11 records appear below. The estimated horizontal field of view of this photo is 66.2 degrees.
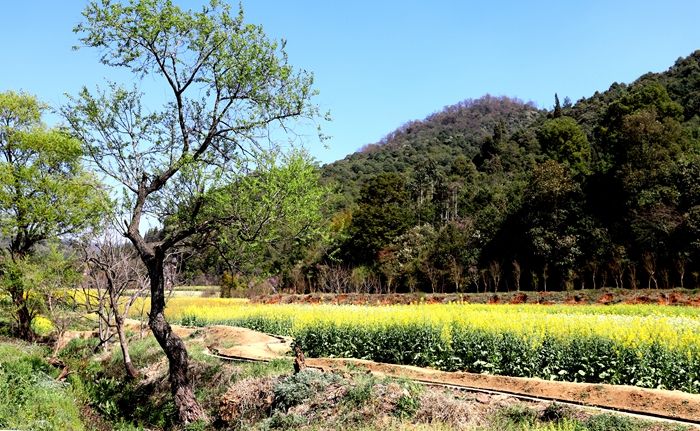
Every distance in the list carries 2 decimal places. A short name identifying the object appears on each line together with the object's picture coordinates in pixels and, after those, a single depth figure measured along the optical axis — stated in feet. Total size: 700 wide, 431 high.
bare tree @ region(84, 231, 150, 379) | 47.93
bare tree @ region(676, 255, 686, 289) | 93.76
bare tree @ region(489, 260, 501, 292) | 122.97
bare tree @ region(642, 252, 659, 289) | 98.37
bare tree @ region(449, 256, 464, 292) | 129.59
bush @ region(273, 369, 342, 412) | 33.17
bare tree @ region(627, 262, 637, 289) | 101.04
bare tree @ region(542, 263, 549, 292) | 110.73
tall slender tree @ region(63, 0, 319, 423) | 34.71
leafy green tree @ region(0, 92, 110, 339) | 65.41
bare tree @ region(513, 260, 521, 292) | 115.75
